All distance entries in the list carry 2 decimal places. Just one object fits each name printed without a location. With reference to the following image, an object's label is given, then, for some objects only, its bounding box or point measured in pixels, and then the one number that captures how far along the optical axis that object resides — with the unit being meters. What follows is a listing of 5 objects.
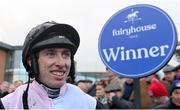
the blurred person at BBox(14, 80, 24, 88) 6.45
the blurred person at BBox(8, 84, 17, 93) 6.30
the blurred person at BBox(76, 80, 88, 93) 5.32
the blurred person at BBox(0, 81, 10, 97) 6.58
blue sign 2.50
